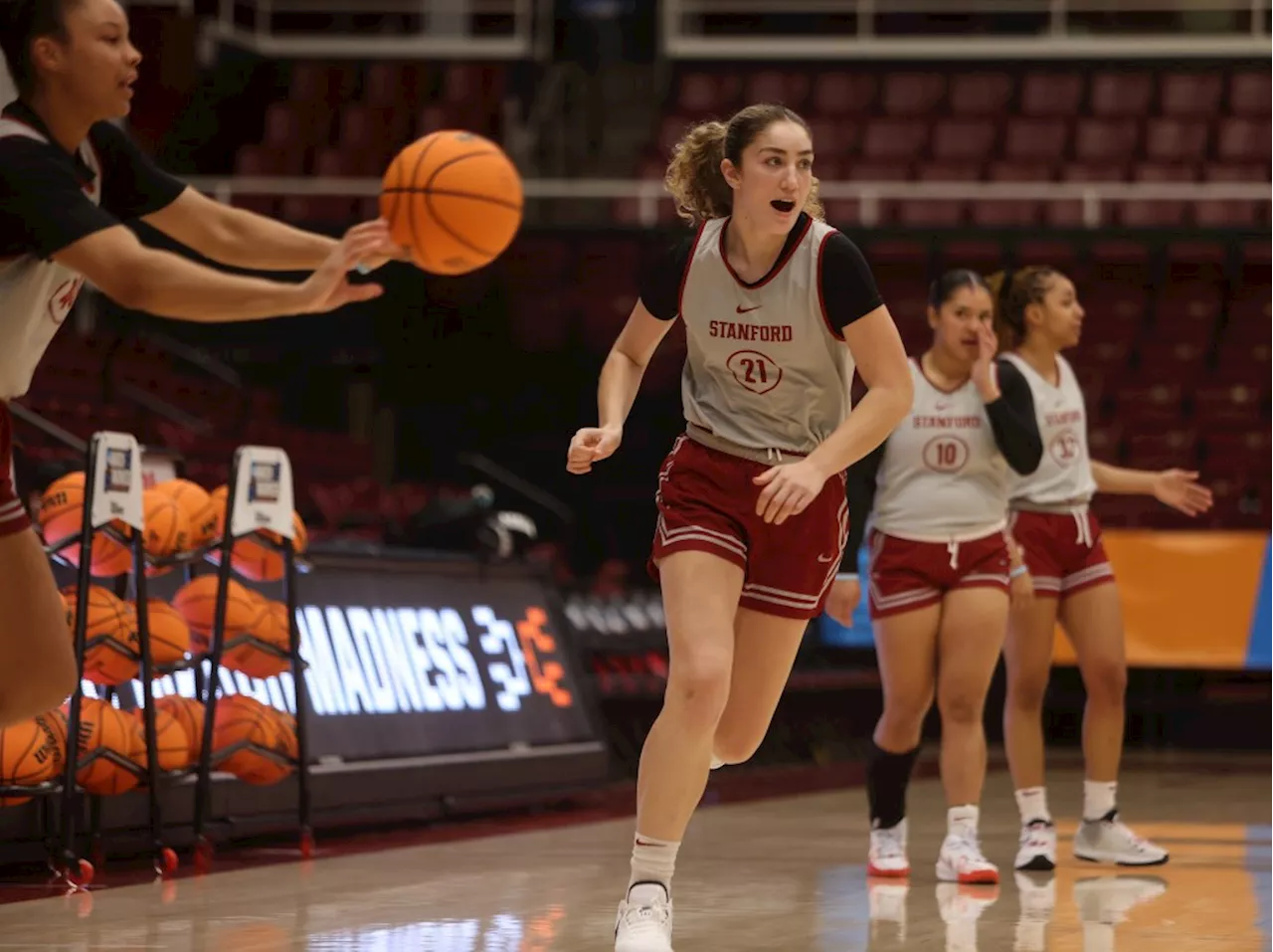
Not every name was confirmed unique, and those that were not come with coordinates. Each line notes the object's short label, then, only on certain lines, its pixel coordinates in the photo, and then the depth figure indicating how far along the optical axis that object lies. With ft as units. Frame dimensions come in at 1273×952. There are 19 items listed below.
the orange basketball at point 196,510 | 43.03
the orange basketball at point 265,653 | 43.06
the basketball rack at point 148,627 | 38.04
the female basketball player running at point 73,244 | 22.72
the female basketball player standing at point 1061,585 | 42.43
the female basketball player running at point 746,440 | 27.84
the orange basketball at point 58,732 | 38.21
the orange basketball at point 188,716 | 41.85
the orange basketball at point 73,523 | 40.47
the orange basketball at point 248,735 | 42.52
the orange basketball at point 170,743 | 41.05
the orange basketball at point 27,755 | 37.19
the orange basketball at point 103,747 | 38.84
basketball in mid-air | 24.27
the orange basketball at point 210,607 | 42.92
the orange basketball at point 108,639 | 39.31
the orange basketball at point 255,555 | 43.48
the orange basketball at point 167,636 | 41.36
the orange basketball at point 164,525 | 42.14
